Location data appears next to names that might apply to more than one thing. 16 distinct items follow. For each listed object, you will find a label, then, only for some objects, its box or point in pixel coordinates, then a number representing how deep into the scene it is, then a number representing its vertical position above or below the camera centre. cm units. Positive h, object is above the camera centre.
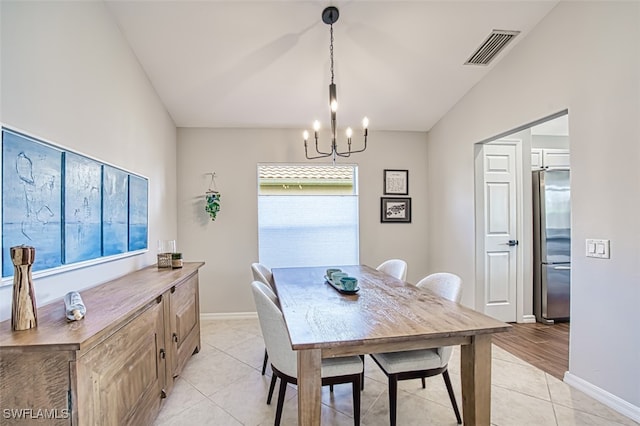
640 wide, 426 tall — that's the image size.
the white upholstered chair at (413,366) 188 -87
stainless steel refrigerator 388 -37
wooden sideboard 119 -61
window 443 -1
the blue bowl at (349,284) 224 -47
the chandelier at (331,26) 254 +156
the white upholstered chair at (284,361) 179 -82
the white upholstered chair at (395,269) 303 -52
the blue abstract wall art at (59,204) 149 +6
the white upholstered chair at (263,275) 270 -53
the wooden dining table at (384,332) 145 -53
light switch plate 225 -23
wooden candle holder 126 -30
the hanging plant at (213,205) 412 +12
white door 387 -18
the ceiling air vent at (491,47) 290 +153
